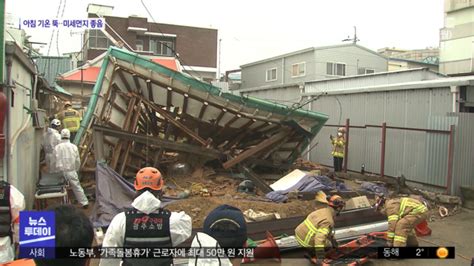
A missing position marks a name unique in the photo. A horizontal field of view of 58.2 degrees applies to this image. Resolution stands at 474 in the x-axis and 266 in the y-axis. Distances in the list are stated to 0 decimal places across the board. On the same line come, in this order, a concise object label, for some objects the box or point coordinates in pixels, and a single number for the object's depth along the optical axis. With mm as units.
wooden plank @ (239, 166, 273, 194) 9930
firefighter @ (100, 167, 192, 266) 3014
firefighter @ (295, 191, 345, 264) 5512
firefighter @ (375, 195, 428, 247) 6258
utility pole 38062
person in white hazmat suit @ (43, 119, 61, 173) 8977
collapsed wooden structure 9789
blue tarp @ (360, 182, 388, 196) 10352
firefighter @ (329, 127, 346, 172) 13727
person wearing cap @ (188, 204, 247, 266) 2705
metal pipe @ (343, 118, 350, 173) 13898
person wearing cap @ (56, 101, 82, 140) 11820
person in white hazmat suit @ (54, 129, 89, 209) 8328
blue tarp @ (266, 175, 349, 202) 9266
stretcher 5863
